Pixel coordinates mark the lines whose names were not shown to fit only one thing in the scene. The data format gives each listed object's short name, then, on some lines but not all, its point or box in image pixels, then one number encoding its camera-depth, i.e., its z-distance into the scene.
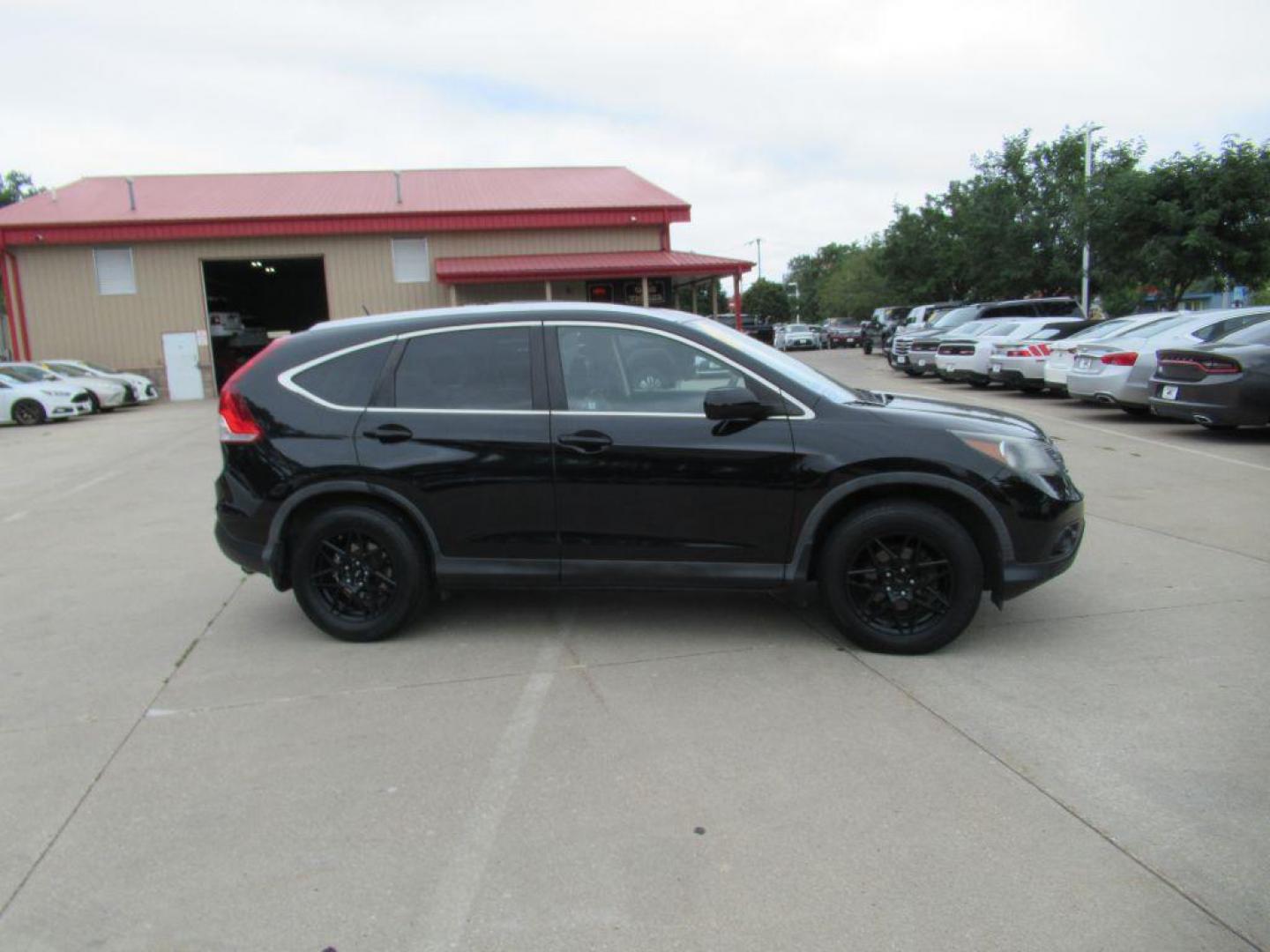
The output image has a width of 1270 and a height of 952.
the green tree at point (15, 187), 61.19
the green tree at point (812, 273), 99.81
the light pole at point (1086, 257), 30.22
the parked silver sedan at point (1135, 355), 13.72
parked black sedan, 11.67
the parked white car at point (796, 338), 48.41
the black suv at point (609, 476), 4.95
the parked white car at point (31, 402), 21.19
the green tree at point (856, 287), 58.03
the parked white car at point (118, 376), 24.56
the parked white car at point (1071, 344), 16.22
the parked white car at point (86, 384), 22.09
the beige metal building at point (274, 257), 28.36
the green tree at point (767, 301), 105.00
